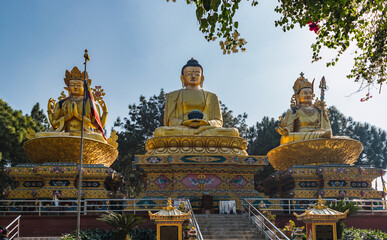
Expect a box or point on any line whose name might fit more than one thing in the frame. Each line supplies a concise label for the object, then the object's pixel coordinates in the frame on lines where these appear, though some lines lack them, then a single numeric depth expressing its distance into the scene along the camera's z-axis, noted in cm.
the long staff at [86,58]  1182
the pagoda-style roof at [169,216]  1009
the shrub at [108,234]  1216
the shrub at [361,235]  1239
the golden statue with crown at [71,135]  1669
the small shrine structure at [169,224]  1010
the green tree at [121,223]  1177
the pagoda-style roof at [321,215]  1050
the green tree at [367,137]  3306
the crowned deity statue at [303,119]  1844
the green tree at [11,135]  2172
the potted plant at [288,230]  1166
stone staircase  1194
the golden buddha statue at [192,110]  1720
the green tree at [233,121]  2985
